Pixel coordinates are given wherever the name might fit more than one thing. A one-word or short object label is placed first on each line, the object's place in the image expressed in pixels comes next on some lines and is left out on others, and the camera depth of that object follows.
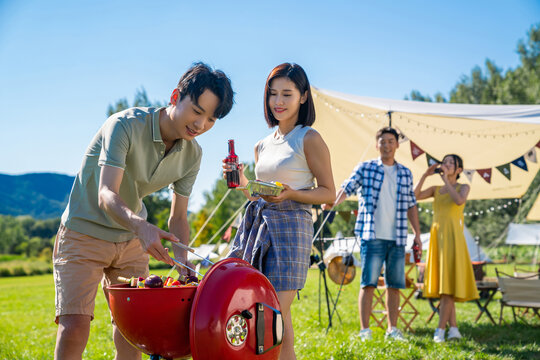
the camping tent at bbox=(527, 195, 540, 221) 12.61
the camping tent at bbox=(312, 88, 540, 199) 6.02
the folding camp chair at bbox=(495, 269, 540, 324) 5.53
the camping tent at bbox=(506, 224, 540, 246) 19.62
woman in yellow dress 5.05
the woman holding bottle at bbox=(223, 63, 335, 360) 2.38
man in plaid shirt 4.71
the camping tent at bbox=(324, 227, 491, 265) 6.22
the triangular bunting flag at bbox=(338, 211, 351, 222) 6.74
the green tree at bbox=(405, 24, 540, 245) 26.83
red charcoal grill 1.65
